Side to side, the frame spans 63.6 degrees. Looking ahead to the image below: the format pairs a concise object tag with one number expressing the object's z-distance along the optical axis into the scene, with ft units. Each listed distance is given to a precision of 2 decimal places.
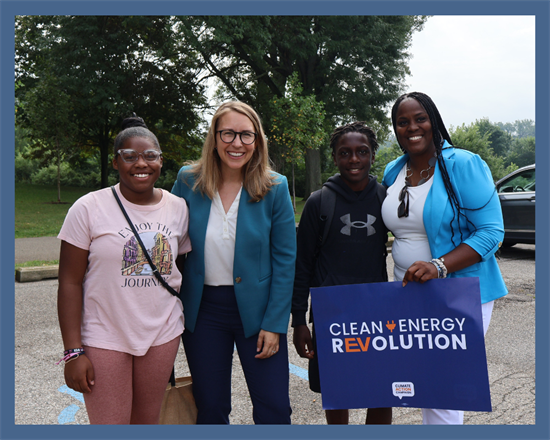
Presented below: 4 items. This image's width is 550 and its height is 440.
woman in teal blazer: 7.34
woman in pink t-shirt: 6.47
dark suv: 30.53
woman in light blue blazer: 7.16
